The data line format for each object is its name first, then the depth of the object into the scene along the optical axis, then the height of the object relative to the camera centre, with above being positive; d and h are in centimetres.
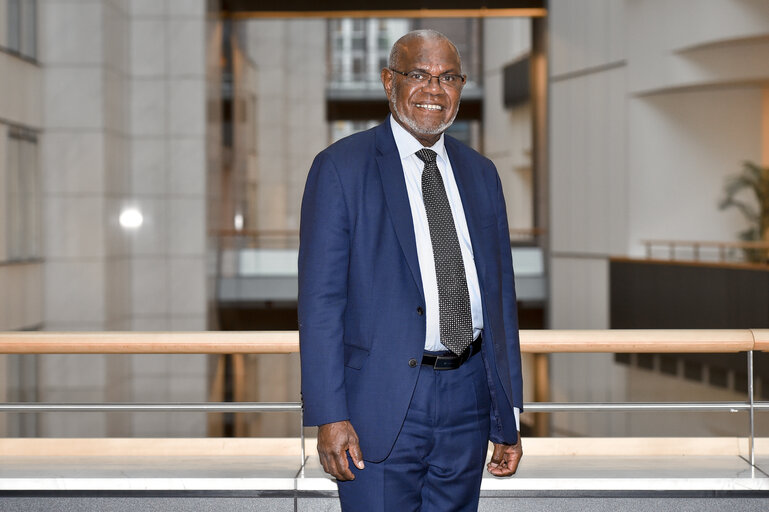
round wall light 1850 +46
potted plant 1769 +69
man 235 -19
